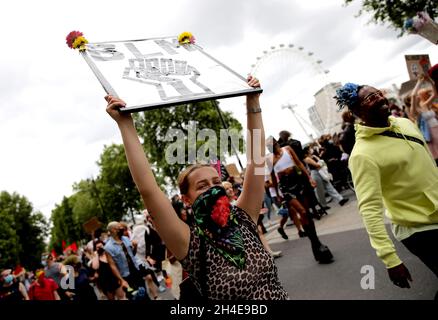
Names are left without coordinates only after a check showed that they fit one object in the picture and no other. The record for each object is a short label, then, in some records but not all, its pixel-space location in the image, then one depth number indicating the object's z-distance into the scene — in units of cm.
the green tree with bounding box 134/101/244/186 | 3550
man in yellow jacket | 224
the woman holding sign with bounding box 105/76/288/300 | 157
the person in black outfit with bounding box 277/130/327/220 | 591
